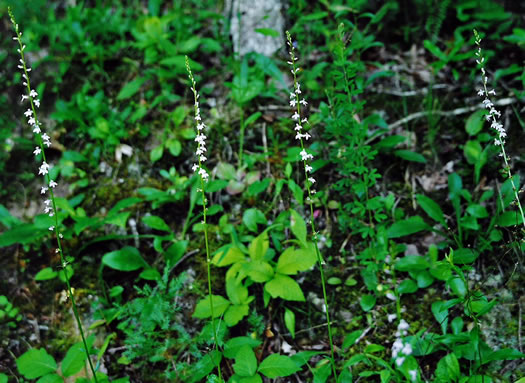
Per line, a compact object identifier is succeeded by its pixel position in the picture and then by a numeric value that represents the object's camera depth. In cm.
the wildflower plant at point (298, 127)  137
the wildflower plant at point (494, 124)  141
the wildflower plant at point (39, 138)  132
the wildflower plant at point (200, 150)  132
